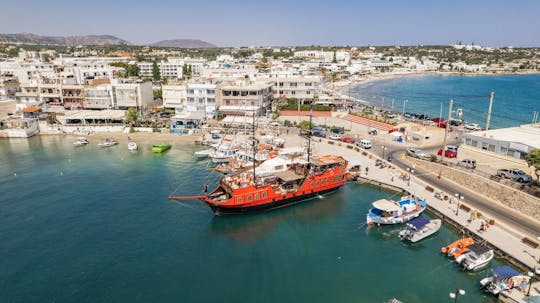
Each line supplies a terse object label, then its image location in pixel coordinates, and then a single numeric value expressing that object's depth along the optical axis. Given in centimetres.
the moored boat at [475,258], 2883
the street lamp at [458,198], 3668
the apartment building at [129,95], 8456
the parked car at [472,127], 6751
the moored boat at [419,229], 3372
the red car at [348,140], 6210
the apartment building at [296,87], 9475
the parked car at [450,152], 4897
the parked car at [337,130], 6969
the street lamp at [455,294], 2330
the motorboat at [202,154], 5953
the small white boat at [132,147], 6438
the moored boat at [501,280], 2548
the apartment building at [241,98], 8112
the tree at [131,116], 7688
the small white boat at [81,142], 6817
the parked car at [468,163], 4369
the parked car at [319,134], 6652
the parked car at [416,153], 5044
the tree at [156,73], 13562
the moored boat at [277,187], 3906
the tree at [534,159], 3488
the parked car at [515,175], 3809
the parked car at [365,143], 5785
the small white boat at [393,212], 3700
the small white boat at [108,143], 6750
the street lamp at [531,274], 2477
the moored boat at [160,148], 6297
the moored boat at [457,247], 3032
